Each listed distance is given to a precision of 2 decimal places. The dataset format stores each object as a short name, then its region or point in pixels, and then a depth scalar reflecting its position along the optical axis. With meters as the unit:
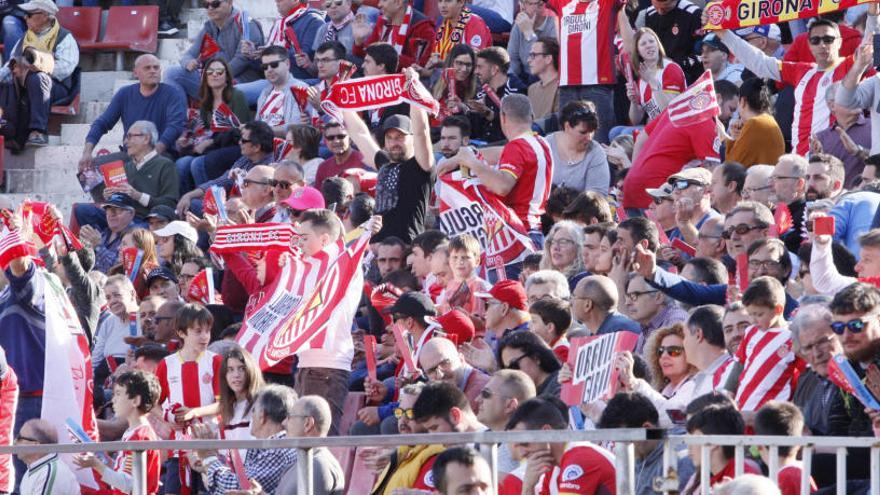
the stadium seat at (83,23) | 36.12
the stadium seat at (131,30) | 35.72
